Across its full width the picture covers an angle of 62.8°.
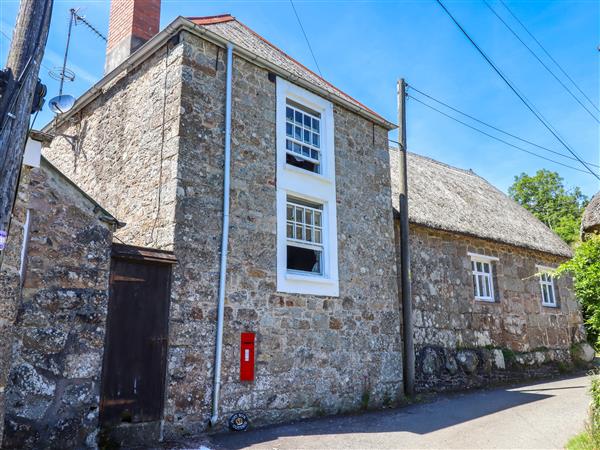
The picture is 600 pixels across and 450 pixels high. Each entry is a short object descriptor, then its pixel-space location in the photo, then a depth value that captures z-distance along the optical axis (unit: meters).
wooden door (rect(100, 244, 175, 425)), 6.55
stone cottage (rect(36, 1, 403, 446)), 7.37
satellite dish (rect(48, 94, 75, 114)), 9.34
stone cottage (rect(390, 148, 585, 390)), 11.83
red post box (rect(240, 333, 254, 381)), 7.75
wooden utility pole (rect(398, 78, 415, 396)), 10.61
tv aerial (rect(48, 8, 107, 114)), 9.34
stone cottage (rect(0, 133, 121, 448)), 5.65
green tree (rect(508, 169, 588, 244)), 34.28
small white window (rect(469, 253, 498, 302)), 13.48
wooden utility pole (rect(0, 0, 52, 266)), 4.18
